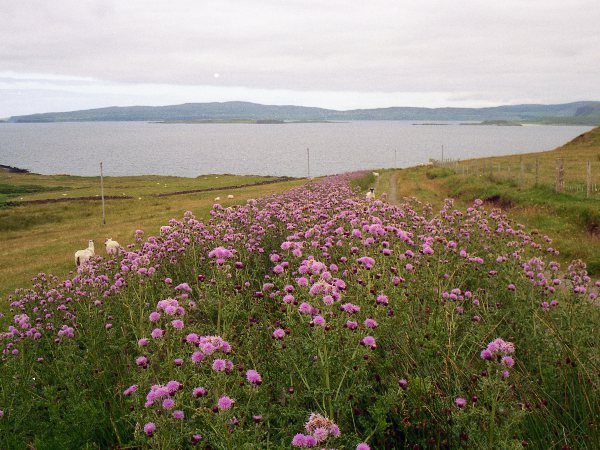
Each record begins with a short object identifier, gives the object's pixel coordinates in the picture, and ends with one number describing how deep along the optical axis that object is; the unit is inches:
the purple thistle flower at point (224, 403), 120.6
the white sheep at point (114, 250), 356.1
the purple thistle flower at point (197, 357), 140.7
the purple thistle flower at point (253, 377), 145.9
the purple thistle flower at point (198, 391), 136.4
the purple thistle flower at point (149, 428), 138.7
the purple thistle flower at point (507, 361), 135.7
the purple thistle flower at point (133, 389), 162.9
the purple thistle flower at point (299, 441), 110.1
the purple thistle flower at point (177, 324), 174.3
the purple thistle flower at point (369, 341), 162.0
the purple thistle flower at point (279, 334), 176.9
